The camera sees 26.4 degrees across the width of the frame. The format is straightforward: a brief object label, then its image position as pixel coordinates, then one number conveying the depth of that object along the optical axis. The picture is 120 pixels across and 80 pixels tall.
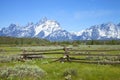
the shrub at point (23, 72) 17.64
